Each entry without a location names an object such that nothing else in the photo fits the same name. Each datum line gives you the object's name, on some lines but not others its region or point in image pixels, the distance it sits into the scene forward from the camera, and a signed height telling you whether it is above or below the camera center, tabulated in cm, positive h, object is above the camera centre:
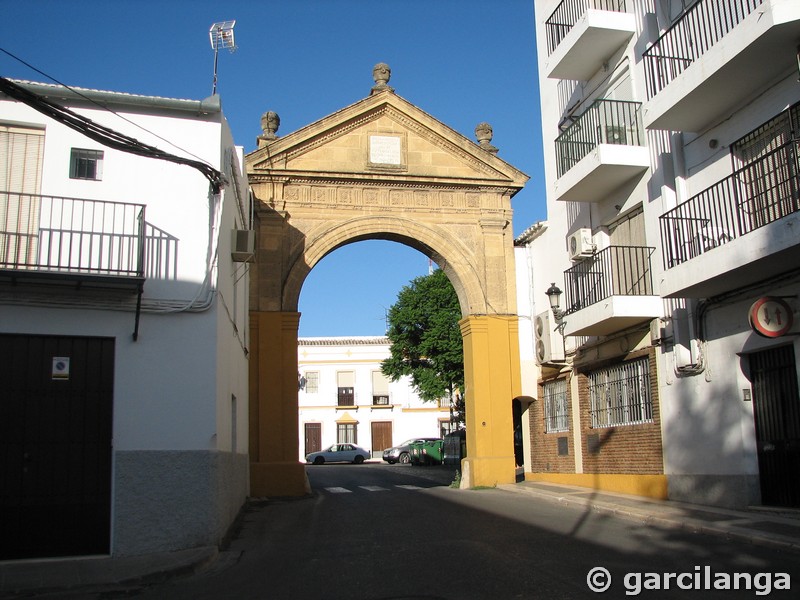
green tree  3061 +394
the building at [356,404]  4731 +199
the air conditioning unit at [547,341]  1684 +199
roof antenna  1138 +582
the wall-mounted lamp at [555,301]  1623 +276
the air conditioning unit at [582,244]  1477 +353
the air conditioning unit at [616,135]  1377 +519
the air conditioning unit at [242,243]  1169 +290
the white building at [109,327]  837 +128
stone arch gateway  1766 +498
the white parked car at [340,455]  4153 -89
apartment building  993 +272
